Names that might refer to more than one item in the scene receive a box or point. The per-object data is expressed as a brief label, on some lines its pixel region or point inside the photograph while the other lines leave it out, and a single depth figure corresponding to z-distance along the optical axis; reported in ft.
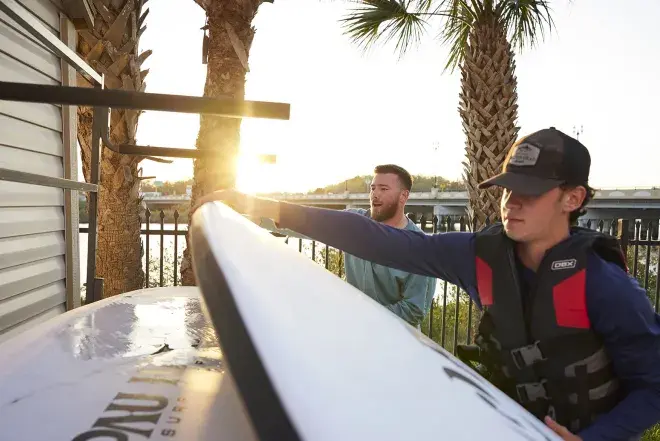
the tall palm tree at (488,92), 22.47
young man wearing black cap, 5.02
